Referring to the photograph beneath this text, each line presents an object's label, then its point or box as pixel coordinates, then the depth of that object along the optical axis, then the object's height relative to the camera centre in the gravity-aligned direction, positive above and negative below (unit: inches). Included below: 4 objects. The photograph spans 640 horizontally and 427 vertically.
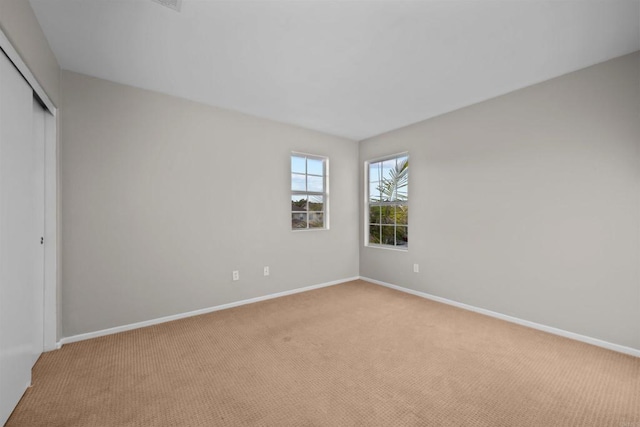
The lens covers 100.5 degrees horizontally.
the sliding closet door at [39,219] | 85.3 -1.6
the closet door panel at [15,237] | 58.9 -5.6
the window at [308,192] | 164.7 +13.8
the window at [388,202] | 167.2 +7.9
